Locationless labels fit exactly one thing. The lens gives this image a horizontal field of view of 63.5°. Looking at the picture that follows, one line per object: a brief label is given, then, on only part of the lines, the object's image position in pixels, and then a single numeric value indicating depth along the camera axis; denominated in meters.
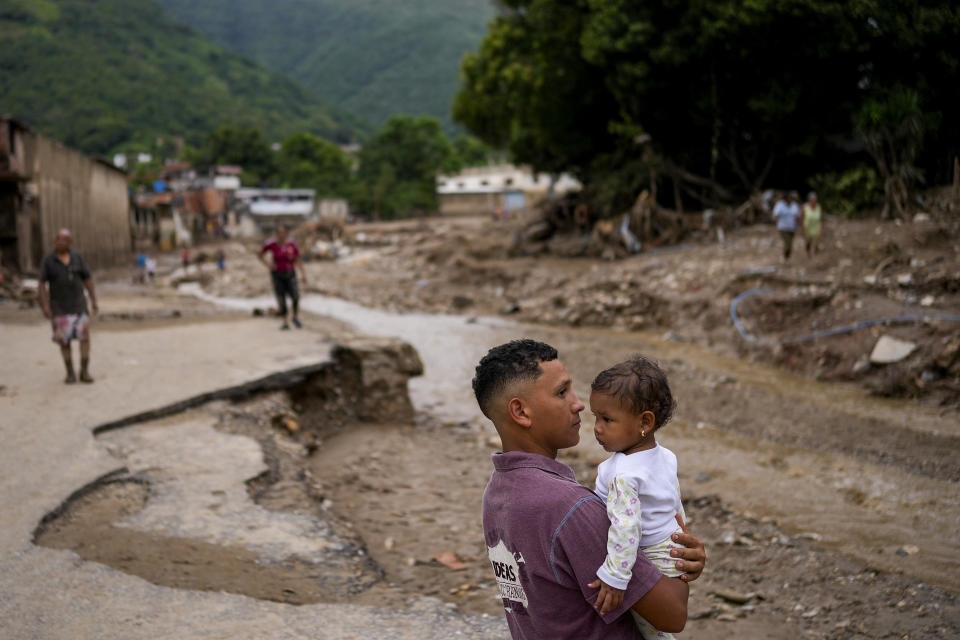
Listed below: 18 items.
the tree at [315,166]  61.16
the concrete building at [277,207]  53.56
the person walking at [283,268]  11.50
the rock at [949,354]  10.05
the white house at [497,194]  57.00
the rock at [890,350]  10.80
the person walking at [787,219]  15.19
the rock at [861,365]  11.14
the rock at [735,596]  4.73
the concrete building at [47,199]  19.92
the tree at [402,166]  55.56
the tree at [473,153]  82.75
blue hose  11.19
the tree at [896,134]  17.24
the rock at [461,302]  22.22
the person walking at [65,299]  7.79
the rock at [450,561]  5.19
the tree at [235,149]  67.00
